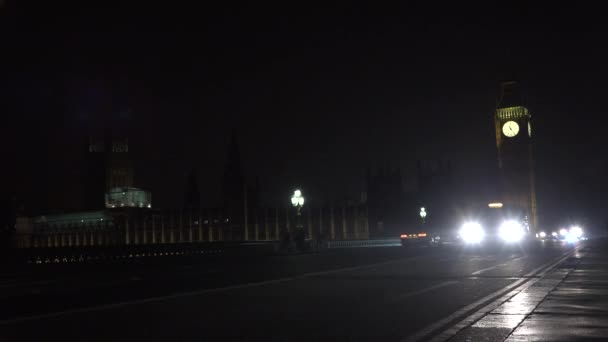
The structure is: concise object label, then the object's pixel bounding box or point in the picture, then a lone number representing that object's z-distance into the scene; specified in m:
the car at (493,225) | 71.50
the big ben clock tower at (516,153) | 154.88
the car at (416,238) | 59.33
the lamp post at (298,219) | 49.19
